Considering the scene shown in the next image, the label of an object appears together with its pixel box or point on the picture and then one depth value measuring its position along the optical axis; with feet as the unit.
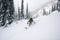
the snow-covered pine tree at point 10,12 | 100.58
